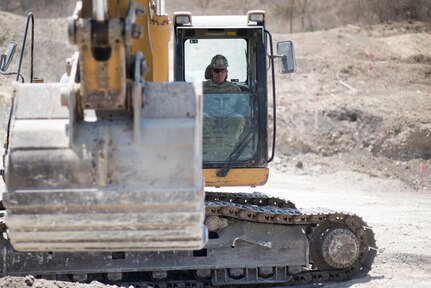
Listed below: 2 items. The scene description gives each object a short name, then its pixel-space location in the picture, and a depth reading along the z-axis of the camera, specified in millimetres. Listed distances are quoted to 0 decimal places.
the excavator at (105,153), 10594
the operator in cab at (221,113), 19078
